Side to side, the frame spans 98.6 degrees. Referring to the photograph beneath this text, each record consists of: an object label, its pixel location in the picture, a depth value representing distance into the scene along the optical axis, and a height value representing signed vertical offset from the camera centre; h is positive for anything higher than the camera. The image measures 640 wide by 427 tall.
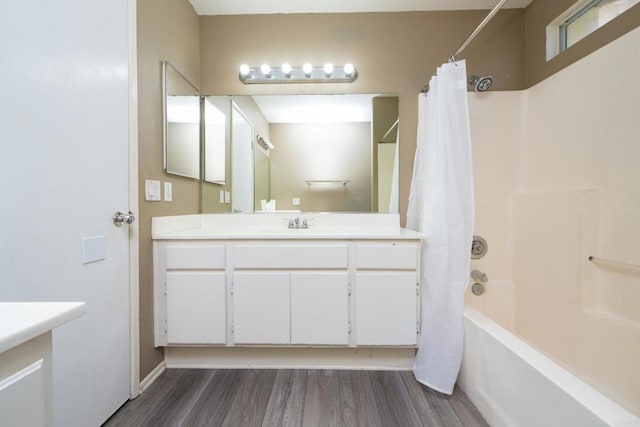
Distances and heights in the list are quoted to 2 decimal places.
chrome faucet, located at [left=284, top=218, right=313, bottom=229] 2.11 -0.10
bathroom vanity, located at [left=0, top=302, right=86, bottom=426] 0.43 -0.25
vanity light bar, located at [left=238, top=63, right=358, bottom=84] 2.09 +1.05
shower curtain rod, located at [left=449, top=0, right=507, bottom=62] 1.32 +1.02
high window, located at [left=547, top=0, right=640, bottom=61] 1.53 +1.17
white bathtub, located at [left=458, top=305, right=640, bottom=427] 0.85 -0.66
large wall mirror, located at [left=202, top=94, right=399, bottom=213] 2.13 +0.45
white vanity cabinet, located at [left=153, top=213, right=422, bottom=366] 1.64 -0.48
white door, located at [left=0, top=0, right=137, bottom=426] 0.92 +0.12
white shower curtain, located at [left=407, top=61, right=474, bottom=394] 1.54 -0.14
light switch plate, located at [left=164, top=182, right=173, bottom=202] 1.70 +0.12
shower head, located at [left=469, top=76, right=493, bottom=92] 2.02 +0.95
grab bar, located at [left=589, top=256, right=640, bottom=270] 1.34 -0.27
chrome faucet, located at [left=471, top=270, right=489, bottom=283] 1.98 -0.48
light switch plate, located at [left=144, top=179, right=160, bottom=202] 1.52 +0.12
